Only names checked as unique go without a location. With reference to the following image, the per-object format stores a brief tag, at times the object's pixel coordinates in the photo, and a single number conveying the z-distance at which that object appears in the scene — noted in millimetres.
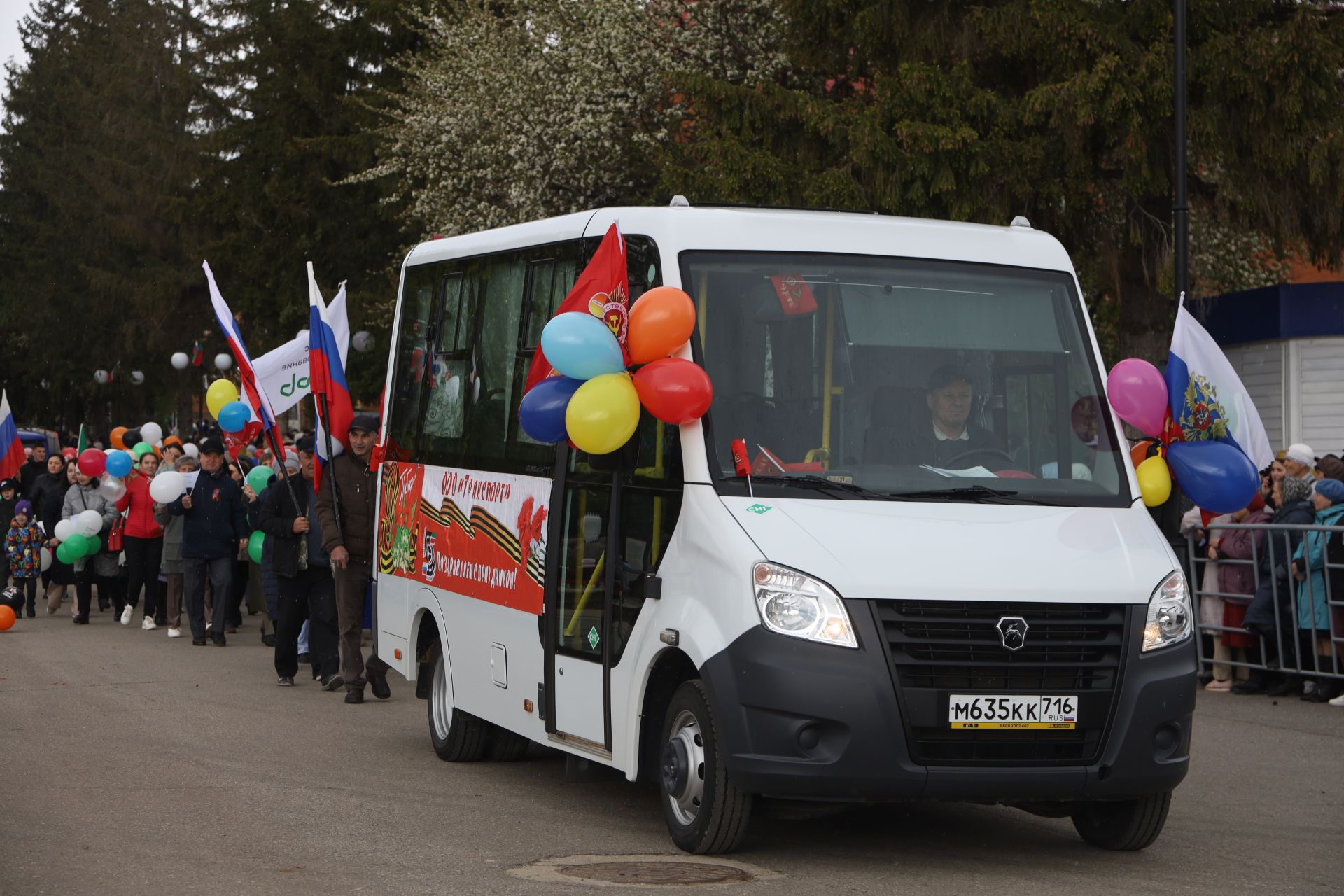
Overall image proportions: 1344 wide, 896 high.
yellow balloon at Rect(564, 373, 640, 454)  8016
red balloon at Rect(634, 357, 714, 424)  7715
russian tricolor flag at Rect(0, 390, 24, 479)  22047
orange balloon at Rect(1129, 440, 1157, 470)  9078
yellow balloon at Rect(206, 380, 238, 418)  18047
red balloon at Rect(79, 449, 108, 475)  21672
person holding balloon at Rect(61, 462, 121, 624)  21219
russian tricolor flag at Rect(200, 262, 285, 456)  14578
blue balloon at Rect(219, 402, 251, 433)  17938
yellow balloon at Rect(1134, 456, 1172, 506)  8812
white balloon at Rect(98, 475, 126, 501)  22031
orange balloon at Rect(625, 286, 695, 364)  7852
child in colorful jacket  21922
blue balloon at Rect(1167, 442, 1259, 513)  8641
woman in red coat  20953
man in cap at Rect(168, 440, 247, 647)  18781
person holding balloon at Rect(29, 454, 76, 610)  22734
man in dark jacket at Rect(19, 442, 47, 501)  26578
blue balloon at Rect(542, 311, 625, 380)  8102
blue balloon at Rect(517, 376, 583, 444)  8367
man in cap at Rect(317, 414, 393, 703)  13875
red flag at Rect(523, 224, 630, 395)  8359
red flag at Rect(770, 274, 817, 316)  8227
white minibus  7266
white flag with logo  15211
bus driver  8062
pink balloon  8680
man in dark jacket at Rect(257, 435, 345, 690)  14930
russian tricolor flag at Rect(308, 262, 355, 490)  14047
